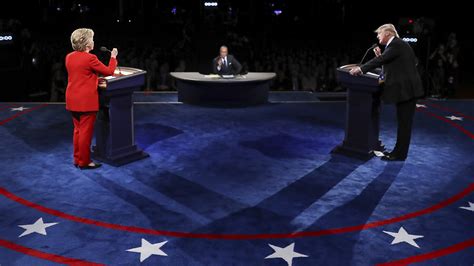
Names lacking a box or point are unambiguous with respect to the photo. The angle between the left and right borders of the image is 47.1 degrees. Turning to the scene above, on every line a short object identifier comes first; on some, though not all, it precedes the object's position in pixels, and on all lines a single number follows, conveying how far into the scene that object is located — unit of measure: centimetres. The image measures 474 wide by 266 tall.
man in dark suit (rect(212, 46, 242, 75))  1050
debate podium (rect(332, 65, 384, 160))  655
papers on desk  1022
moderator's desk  984
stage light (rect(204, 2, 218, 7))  2266
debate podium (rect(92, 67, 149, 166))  625
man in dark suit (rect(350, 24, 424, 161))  621
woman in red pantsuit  582
